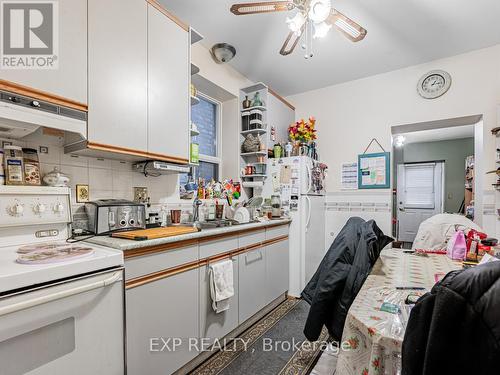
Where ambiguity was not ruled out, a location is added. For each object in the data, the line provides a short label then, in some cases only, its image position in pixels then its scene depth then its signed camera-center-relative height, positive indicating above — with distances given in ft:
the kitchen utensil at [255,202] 9.18 -0.56
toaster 4.91 -0.59
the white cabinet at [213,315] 5.45 -3.01
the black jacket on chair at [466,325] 1.43 -0.82
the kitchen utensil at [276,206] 9.17 -0.71
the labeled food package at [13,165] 4.14 +0.36
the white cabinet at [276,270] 7.89 -2.78
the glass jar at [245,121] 9.81 +2.64
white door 18.98 -0.62
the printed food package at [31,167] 4.36 +0.35
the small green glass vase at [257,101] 9.66 +3.32
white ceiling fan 5.00 +3.67
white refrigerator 9.11 -0.67
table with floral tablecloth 2.33 -1.43
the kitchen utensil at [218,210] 8.14 -0.75
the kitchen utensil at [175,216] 6.81 -0.80
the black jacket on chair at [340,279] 4.06 -1.55
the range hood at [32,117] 3.61 +1.11
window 9.24 +1.99
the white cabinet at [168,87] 5.55 +2.37
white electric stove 2.82 -1.31
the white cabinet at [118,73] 4.56 +2.24
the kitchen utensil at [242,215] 7.59 -0.87
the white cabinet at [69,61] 4.00 +2.16
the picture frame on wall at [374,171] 9.75 +0.65
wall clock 8.82 +3.71
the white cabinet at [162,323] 4.19 -2.52
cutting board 4.41 -0.89
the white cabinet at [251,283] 6.66 -2.71
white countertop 4.03 -0.96
